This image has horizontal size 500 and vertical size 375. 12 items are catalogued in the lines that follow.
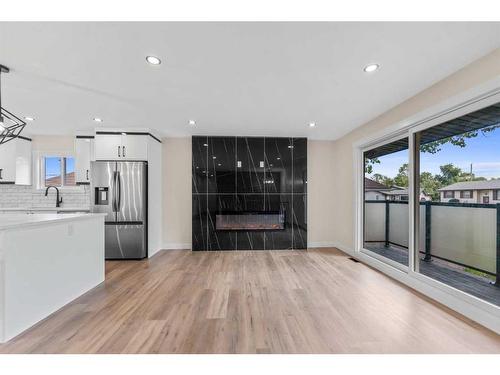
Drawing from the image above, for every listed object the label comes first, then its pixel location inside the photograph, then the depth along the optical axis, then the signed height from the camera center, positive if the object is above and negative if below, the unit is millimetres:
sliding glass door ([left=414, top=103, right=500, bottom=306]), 1915 -174
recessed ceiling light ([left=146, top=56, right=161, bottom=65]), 1765 +1149
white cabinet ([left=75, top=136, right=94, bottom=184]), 3934 +593
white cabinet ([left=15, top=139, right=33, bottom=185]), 4035 +522
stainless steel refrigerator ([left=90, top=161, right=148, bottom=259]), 3576 -326
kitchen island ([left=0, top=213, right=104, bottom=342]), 1619 -762
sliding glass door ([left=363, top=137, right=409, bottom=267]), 2977 -251
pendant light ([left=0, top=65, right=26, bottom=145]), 1857 +552
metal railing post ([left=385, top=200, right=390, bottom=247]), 3513 -668
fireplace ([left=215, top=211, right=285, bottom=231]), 4285 -733
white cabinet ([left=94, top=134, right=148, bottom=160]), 3645 +737
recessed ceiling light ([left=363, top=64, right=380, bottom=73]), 1863 +1139
